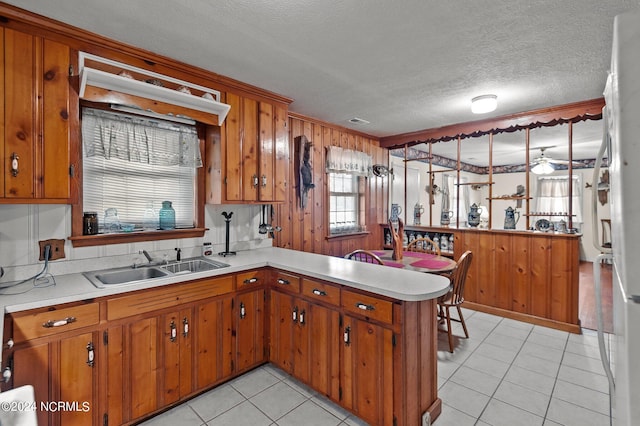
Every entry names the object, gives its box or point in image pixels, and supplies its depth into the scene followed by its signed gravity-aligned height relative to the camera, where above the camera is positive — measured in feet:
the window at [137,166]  7.65 +1.26
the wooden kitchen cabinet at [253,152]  9.27 +1.89
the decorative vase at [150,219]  8.67 -0.16
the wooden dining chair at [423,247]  15.04 -1.69
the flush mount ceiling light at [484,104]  10.42 +3.57
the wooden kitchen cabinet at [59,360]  5.25 -2.55
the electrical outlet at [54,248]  6.89 -0.76
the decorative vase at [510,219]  13.52 -0.34
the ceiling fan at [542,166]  19.10 +2.73
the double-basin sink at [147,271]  7.40 -1.44
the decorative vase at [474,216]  14.31 -0.21
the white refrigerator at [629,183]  2.71 +0.23
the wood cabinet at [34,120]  5.93 +1.82
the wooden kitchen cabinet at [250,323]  8.22 -2.93
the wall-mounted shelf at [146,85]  6.51 +2.80
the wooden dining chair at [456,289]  9.91 -2.47
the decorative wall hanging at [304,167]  12.86 +1.84
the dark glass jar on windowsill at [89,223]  7.48 -0.24
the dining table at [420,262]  10.13 -1.74
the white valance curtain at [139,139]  7.52 +1.91
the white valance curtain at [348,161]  14.25 +2.38
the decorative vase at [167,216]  8.91 -0.08
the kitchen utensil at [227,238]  9.86 -0.79
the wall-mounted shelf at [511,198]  12.69 +0.53
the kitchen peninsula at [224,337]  5.65 -2.57
